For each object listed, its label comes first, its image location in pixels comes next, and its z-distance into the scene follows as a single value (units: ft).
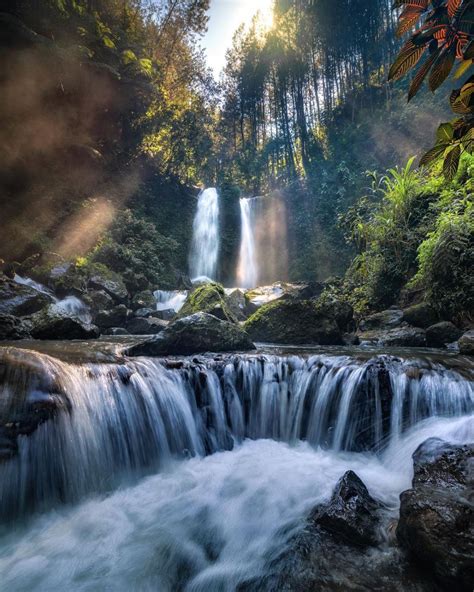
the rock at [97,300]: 40.34
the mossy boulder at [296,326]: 26.45
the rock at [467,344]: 19.07
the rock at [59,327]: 25.86
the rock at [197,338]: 21.38
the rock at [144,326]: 36.40
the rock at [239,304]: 40.32
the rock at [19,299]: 30.71
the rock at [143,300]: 45.85
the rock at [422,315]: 26.32
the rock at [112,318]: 38.14
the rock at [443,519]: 6.33
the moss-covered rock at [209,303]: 27.86
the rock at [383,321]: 29.14
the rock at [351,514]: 8.21
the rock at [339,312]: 27.48
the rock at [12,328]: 24.34
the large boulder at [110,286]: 44.32
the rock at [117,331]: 34.42
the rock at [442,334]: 23.56
